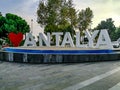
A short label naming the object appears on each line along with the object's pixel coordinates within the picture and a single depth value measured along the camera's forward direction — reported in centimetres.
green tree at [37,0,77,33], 1496
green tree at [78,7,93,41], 1866
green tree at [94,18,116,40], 3602
